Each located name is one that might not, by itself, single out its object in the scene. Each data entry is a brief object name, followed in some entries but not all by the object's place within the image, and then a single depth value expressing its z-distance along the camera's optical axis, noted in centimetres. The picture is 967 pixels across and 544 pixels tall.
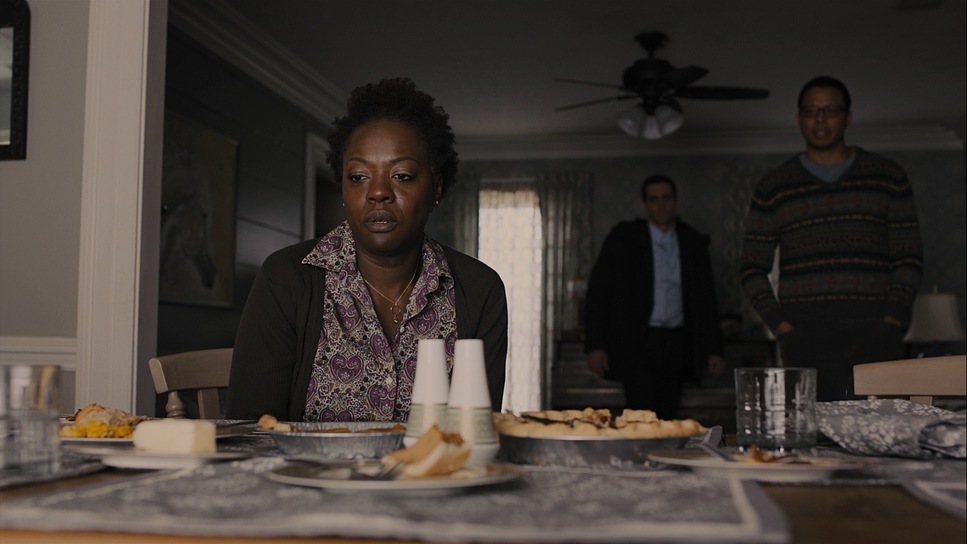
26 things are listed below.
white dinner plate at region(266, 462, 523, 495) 77
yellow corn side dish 120
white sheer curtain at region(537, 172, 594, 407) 914
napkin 113
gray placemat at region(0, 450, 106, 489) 88
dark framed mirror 306
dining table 64
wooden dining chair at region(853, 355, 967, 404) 157
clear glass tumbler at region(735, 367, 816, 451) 117
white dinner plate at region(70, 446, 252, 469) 99
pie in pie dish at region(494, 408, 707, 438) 104
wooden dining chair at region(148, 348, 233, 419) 186
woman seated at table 180
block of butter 102
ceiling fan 555
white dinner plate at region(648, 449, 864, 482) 93
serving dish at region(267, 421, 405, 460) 105
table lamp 759
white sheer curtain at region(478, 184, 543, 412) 930
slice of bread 82
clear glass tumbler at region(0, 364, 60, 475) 95
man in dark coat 528
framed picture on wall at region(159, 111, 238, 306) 505
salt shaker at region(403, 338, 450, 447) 100
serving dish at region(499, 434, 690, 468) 101
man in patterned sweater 296
